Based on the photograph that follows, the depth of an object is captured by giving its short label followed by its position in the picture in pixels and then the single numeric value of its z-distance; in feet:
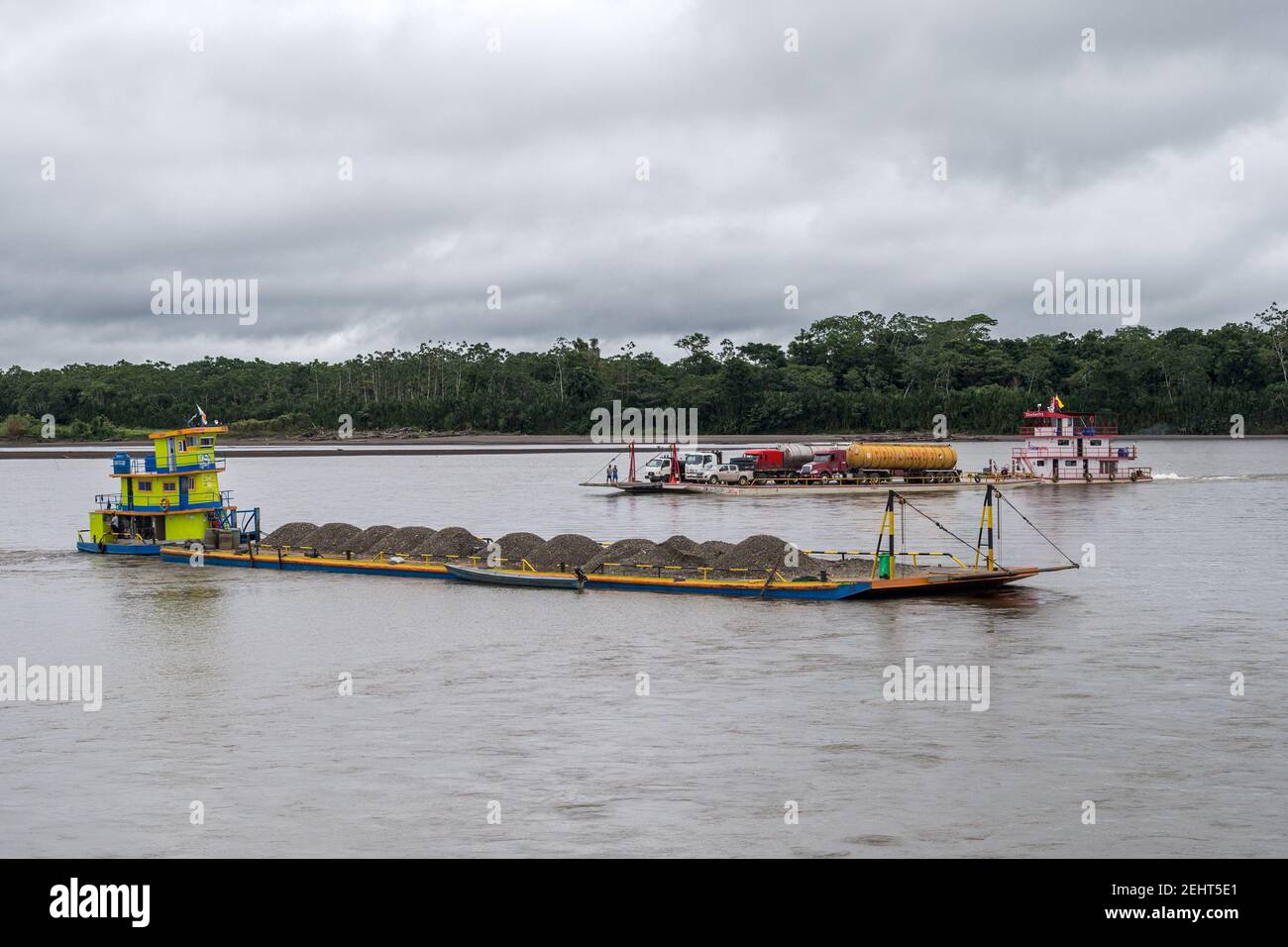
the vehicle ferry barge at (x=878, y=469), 346.54
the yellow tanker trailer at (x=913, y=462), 361.30
